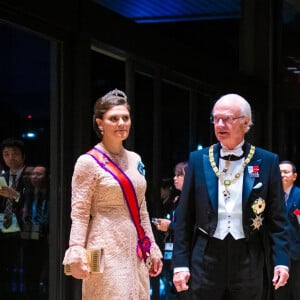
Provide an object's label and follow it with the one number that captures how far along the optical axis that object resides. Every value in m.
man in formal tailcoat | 5.89
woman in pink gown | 6.10
